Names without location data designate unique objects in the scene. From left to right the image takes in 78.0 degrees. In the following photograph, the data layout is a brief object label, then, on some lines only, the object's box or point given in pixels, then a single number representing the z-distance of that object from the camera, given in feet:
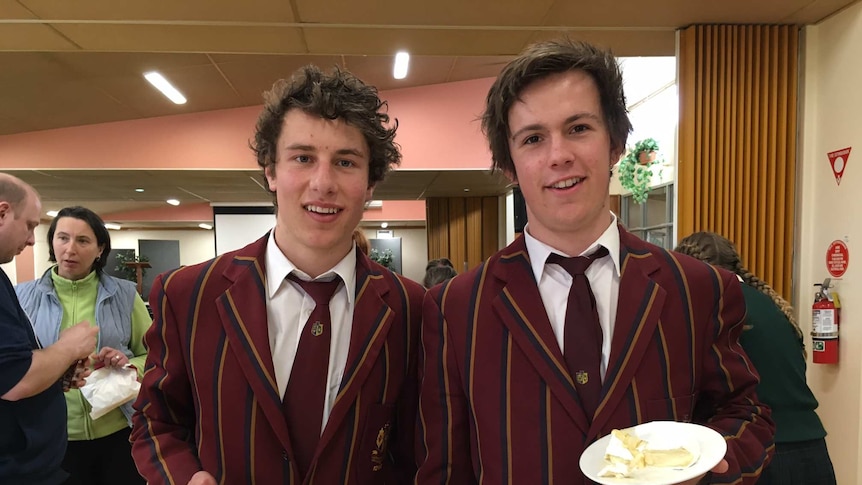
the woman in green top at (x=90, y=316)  7.88
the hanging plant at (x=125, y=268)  34.13
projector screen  34.99
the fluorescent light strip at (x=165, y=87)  17.22
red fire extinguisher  9.71
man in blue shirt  5.64
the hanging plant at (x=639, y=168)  17.65
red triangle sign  9.87
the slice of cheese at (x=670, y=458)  2.94
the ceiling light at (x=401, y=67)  17.40
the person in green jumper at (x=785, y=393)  6.77
